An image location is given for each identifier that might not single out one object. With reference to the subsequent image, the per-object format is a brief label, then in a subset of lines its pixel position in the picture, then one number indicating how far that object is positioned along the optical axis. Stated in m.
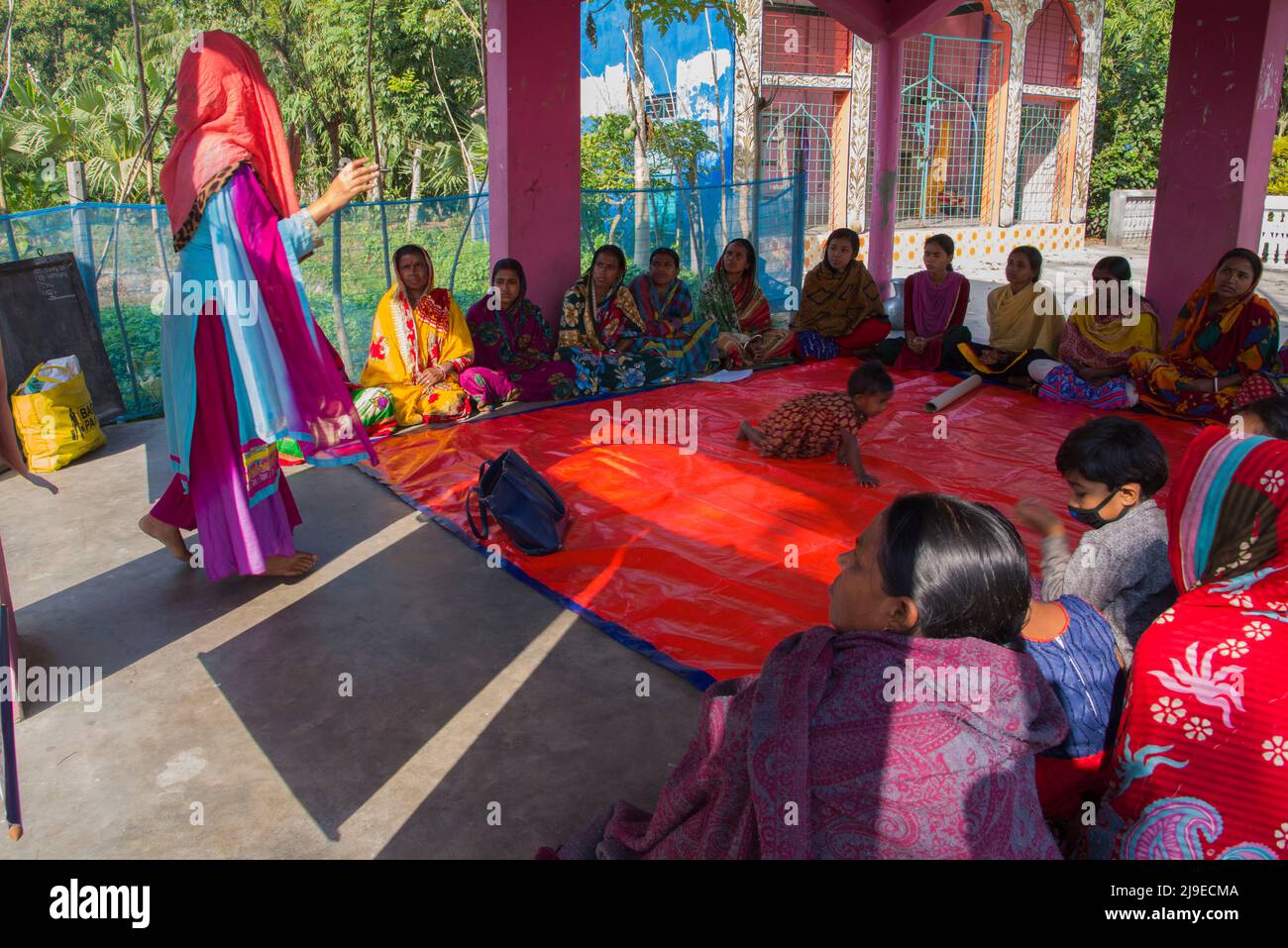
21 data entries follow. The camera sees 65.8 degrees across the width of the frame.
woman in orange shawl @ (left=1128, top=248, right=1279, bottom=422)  5.68
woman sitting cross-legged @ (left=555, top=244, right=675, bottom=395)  6.83
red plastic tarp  3.60
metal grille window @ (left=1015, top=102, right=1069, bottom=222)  16.31
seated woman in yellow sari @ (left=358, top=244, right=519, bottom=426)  6.01
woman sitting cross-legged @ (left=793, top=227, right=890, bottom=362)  7.59
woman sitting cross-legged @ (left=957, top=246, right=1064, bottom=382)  6.78
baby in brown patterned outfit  4.83
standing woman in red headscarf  3.44
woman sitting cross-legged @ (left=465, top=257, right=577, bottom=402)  6.56
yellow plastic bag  5.23
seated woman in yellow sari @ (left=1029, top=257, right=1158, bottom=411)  6.21
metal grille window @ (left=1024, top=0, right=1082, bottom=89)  15.87
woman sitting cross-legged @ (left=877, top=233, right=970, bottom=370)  7.17
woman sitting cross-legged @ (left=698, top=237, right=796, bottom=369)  7.63
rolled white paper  6.12
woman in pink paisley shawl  1.46
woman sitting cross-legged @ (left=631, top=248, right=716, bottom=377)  7.20
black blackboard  5.64
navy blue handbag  4.07
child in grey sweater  2.46
